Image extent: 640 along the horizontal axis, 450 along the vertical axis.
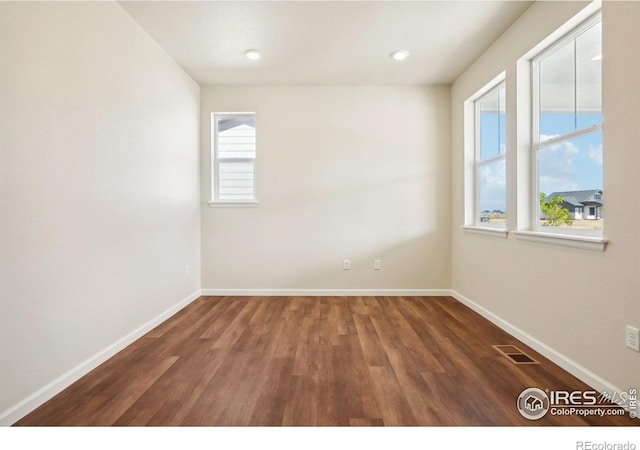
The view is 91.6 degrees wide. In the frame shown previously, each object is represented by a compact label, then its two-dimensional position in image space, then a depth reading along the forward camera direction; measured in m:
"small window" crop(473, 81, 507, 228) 3.13
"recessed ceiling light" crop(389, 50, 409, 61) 3.16
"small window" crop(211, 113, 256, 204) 4.14
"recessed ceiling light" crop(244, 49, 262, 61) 3.14
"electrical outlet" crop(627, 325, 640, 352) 1.57
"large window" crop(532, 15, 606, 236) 2.02
